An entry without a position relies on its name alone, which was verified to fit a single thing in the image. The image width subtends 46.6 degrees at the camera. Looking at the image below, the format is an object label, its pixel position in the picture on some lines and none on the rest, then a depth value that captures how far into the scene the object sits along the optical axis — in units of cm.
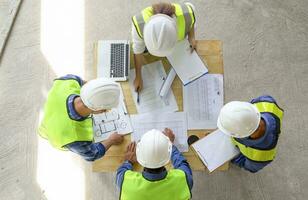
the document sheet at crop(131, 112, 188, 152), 187
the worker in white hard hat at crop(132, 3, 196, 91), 165
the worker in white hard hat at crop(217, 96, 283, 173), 158
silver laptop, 191
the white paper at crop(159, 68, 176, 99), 189
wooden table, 184
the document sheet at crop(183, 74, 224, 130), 189
